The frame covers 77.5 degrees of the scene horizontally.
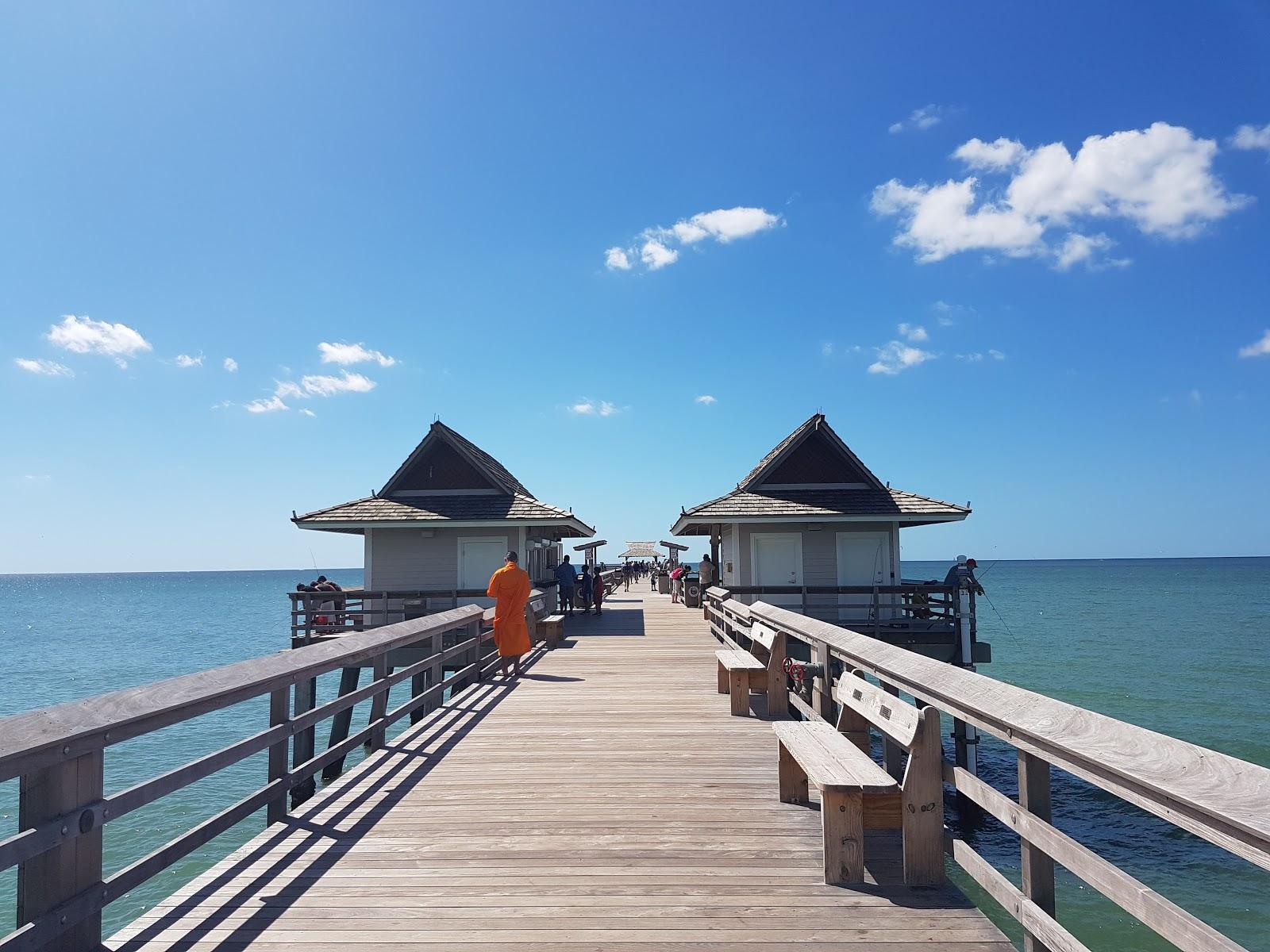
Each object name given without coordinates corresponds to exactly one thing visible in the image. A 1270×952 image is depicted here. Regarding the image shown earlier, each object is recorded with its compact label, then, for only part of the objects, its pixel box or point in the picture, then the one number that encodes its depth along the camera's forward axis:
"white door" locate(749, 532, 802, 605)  19.28
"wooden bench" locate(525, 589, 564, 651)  15.57
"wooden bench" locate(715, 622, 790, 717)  8.38
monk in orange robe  11.55
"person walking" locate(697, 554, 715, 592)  24.77
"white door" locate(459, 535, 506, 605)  20.06
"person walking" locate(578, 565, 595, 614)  24.58
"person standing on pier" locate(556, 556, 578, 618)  21.89
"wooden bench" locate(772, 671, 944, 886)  3.97
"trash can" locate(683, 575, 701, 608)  27.56
